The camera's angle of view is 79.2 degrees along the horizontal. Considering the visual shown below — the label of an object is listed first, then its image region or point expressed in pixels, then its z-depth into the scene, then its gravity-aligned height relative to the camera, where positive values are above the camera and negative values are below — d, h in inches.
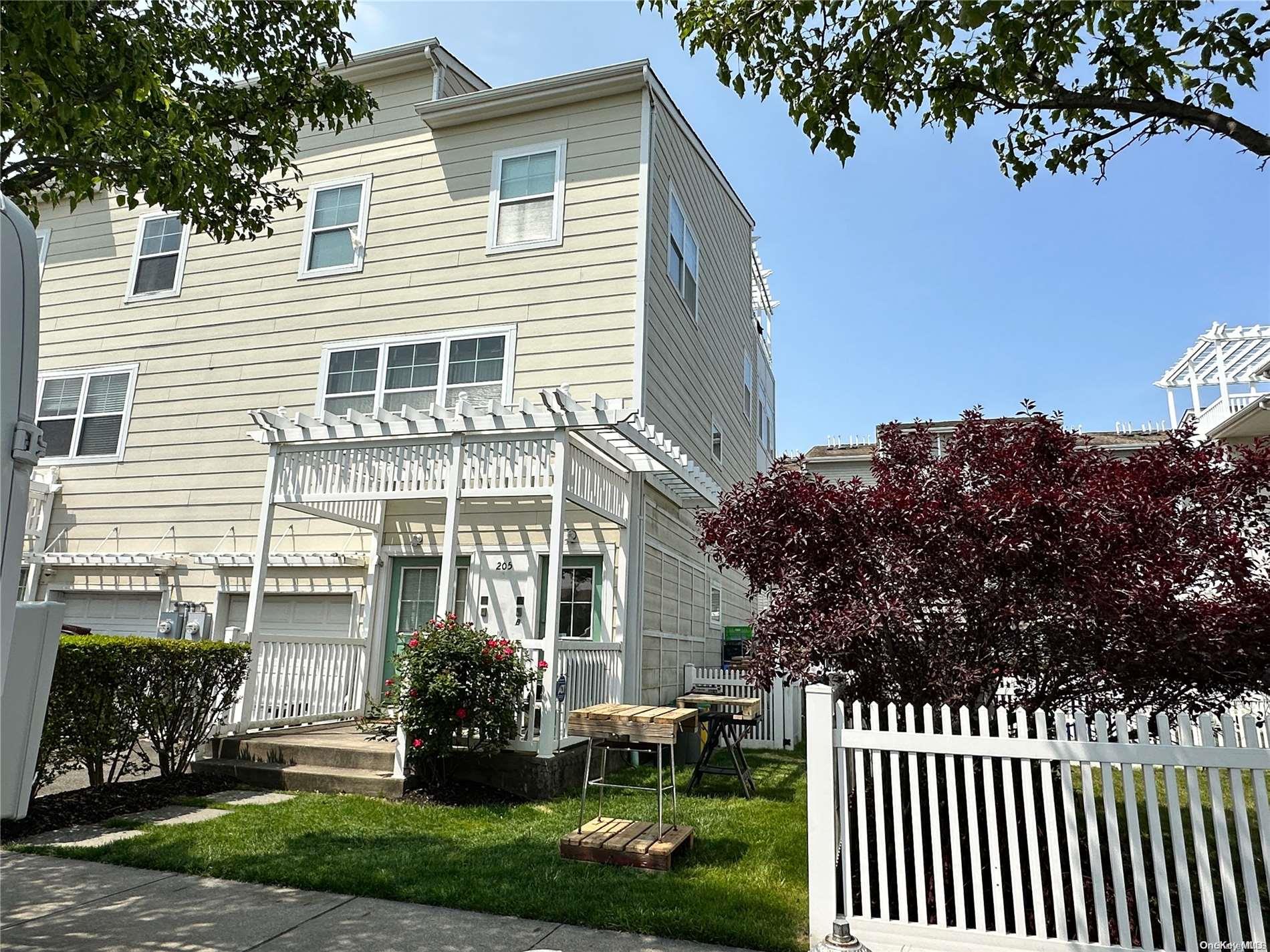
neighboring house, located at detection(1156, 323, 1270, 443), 610.2 +277.5
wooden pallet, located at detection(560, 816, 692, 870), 195.5 -48.0
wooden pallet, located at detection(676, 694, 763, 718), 361.1 -20.7
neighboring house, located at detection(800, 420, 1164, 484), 868.6 +255.1
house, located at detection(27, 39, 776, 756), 340.8 +136.5
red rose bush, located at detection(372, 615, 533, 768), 268.8 -14.0
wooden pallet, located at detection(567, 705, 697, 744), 207.5 -17.9
